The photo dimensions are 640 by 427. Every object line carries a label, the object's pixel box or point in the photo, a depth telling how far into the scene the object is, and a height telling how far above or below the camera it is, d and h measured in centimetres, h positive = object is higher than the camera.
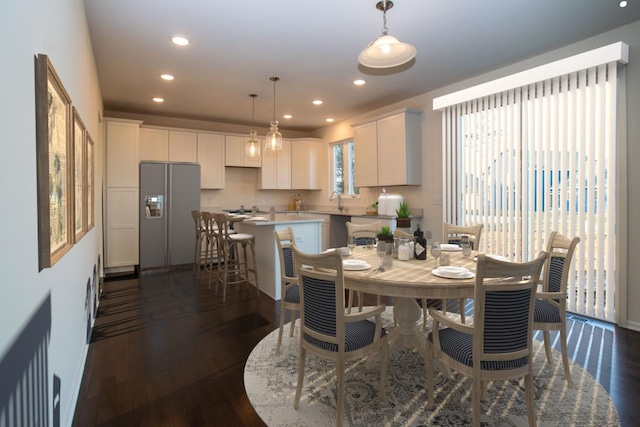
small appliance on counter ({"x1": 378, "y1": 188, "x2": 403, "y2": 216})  525 +8
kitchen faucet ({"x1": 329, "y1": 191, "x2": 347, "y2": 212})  662 +16
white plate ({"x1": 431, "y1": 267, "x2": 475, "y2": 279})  201 -39
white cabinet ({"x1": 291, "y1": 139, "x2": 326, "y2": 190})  726 +97
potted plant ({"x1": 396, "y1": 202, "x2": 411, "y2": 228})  491 -13
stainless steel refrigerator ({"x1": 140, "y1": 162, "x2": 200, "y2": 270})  557 -4
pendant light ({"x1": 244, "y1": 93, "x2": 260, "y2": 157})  461 +83
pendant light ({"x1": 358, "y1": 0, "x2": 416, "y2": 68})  228 +107
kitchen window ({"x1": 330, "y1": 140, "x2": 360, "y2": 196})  672 +80
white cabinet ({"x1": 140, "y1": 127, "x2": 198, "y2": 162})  590 +111
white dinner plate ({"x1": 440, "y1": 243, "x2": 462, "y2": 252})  293 -34
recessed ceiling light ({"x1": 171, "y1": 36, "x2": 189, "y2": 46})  327 +160
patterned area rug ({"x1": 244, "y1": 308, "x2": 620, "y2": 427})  186 -112
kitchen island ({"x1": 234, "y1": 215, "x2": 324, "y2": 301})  403 -41
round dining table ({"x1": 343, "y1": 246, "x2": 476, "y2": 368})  192 -43
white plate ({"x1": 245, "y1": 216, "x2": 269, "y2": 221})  437 -13
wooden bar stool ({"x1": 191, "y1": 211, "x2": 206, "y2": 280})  504 -47
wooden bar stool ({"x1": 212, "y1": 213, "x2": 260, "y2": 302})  416 -44
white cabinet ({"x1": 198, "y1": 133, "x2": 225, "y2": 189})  638 +91
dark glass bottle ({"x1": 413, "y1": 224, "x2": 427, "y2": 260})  257 -30
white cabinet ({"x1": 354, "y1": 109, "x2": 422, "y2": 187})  504 +89
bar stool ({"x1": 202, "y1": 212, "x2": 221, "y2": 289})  453 -30
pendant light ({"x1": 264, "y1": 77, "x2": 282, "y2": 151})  422 +84
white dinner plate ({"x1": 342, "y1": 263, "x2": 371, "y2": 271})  221 -38
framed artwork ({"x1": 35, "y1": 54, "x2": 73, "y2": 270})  126 +19
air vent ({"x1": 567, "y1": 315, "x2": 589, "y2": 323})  333 -108
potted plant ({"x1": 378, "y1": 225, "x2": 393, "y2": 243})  261 -21
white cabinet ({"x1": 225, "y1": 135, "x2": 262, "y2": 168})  664 +109
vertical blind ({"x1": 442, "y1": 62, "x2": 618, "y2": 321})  329 +40
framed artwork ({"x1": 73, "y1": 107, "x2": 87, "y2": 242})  211 +20
